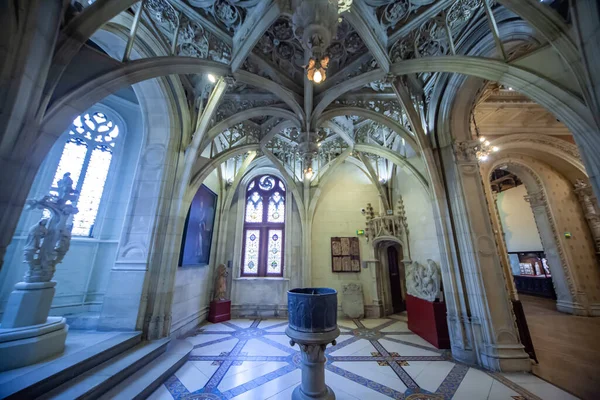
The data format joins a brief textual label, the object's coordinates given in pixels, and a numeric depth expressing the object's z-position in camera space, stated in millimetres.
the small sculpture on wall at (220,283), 6238
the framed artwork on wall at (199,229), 4891
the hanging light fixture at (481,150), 3870
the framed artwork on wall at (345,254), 6914
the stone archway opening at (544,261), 3443
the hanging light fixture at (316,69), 1894
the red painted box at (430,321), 4070
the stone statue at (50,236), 2598
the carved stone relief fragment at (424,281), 4430
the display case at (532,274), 8938
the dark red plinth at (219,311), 5914
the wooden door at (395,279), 7145
